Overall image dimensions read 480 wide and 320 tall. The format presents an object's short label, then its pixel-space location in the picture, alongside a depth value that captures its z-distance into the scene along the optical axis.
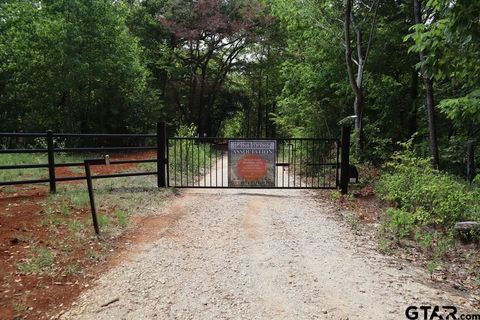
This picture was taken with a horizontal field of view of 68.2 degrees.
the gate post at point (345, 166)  8.80
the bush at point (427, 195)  6.02
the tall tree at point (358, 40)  10.56
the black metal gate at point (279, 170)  9.45
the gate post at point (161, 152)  9.08
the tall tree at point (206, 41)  21.72
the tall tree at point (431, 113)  9.82
